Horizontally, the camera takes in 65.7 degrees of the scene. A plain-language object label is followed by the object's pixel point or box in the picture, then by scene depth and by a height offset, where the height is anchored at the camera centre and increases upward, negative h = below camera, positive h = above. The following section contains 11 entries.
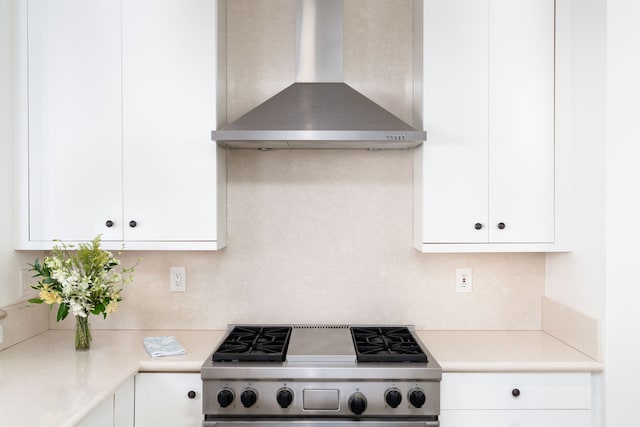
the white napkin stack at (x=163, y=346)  2.06 -0.57
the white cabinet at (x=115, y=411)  1.62 -0.70
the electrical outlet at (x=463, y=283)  2.51 -0.35
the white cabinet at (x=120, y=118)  2.18 +0.42
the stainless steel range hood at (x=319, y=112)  2.03 +0.43
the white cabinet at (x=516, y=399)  2.01 -0.76
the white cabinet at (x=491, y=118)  2.19 +0.42
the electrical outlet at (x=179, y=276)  2.51 -0.32
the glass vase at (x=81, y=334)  2.13 -0.52
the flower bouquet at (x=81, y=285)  2.04 -0.30
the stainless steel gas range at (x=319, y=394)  1.91 -0.70
